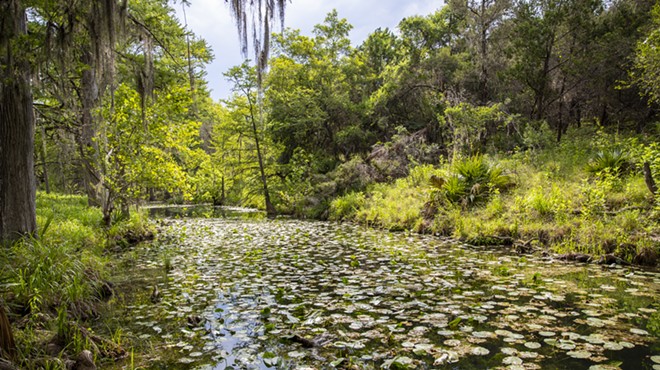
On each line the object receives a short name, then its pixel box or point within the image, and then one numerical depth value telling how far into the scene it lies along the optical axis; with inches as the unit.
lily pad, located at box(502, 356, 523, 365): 111.2
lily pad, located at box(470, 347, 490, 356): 118.9
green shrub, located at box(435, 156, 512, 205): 400.5
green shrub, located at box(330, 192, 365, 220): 580.7
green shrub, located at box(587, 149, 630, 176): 342.0
